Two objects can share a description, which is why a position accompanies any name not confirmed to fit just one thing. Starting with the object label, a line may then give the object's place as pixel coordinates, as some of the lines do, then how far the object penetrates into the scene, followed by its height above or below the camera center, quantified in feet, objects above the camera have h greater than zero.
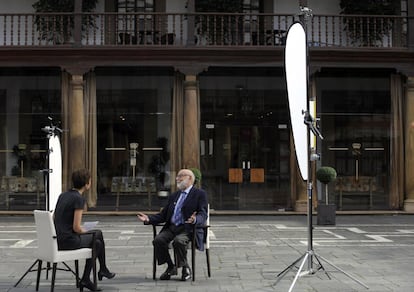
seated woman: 23.35 -2.48
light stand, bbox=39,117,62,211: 31.55 +0.48
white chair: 22.85 -3.58
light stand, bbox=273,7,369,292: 25.38 +1.64
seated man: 25.66 -2.77
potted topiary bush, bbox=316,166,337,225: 48.44 -4.65
